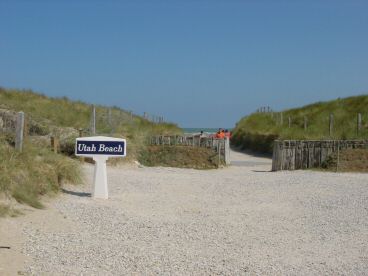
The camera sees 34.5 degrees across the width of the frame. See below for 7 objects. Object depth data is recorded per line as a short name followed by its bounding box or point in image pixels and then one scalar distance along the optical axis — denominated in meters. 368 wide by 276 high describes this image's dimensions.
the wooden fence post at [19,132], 11.30
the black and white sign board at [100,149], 11.65
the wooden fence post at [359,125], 27.15
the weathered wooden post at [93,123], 20.00
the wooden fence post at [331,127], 27.28
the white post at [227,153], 23.51
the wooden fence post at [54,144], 15.35
